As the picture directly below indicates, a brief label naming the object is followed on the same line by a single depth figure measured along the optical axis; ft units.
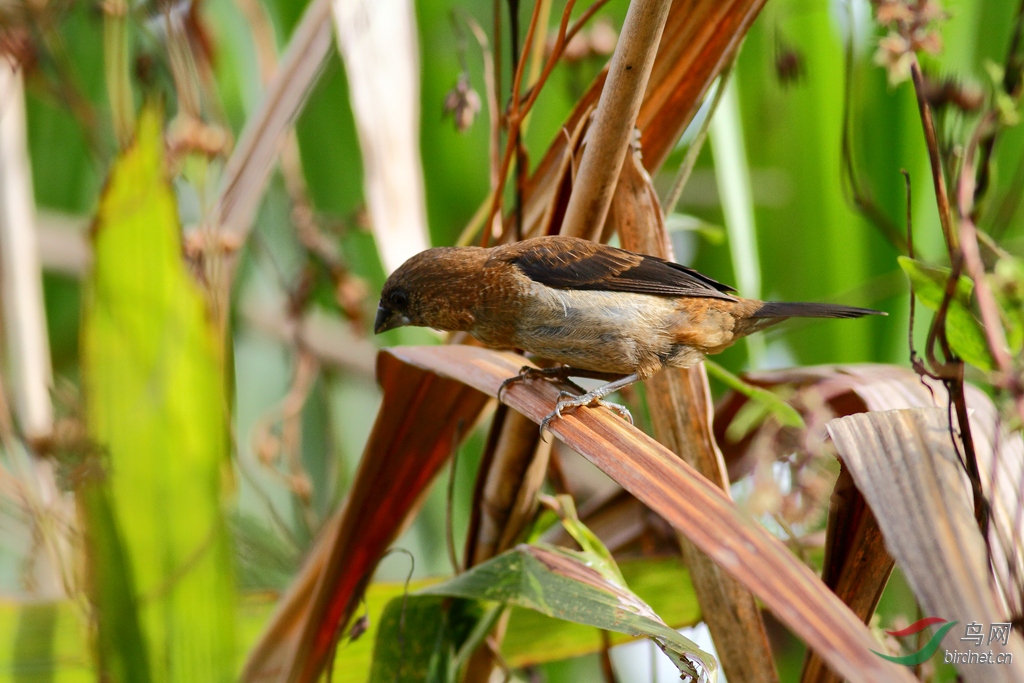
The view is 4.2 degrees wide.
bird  9.51
